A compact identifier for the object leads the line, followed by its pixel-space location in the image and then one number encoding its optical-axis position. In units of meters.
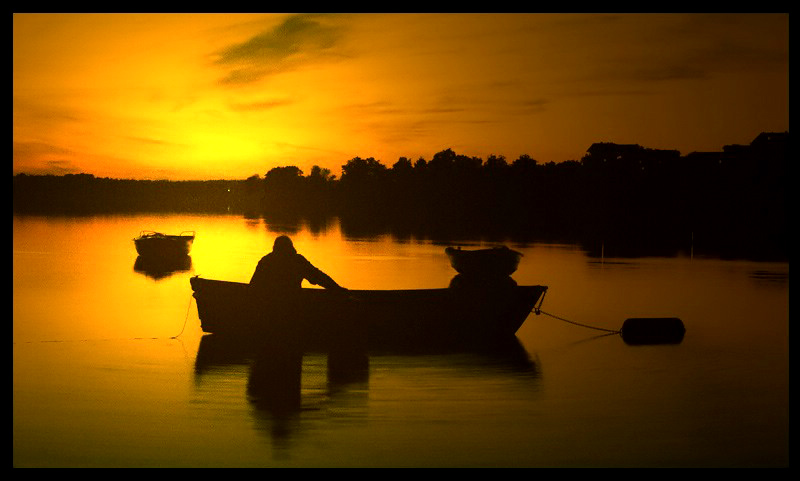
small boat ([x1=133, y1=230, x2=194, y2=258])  37.47
